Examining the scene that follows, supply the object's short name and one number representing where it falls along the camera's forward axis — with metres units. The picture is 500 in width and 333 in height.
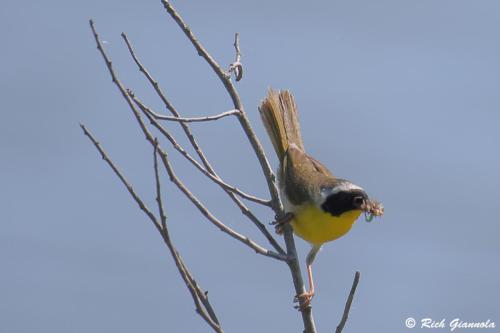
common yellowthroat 8.19
